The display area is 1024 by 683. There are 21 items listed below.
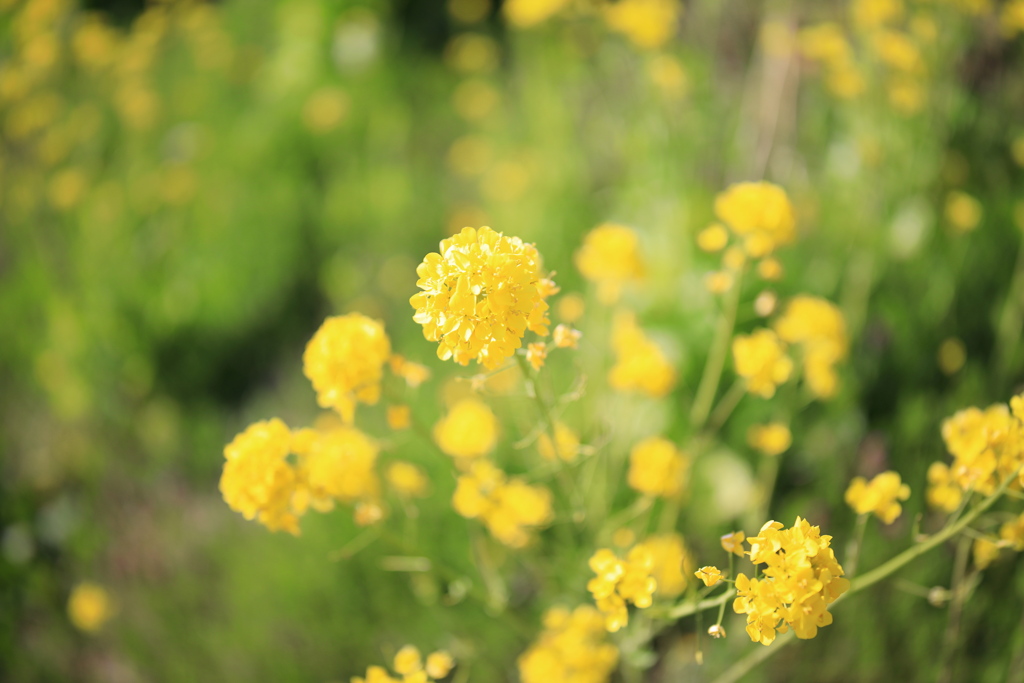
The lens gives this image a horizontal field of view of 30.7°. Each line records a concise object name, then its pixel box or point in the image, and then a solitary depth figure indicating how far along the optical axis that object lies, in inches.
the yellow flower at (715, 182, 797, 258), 20.6
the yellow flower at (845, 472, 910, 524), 18.5
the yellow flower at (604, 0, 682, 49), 27.8
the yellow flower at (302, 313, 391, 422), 18.9
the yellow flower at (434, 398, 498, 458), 21.1
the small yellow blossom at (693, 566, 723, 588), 17.2
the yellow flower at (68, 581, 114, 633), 27.1
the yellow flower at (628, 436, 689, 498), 20.8
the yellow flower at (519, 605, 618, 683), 19.8
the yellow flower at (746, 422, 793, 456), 21.8
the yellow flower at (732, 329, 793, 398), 20.7
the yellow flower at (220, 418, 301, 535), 18.7
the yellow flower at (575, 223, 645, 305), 22.1
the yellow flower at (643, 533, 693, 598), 21.7
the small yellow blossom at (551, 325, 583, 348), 18.1
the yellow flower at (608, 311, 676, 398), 21.4
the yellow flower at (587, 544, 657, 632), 17.9
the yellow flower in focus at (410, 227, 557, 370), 16.9
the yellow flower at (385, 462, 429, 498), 21.9
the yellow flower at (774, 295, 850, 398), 21.7
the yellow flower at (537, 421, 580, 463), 20.3
